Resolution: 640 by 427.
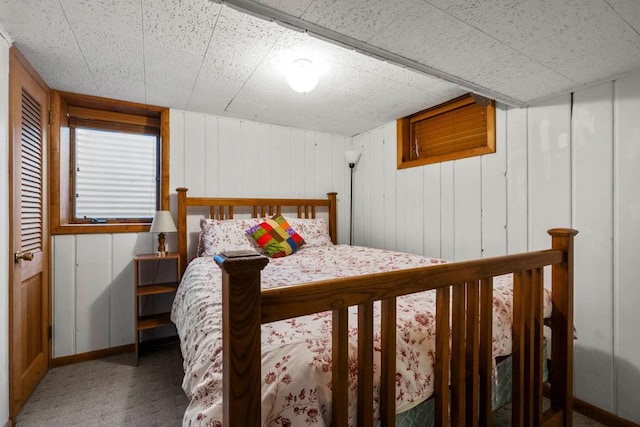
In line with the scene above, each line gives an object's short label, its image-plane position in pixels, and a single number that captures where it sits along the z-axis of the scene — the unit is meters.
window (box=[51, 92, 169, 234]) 2.47
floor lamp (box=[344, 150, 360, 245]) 3.37
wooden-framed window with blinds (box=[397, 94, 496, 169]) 2.32
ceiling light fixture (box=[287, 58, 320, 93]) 1.81
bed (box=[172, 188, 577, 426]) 0.71
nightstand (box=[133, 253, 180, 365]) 2.37
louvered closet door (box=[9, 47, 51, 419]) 1.67
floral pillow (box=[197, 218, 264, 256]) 2.54
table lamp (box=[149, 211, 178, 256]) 2.44
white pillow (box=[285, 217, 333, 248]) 2.96
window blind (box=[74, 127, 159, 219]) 2.62
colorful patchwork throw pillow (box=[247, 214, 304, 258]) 2.62
